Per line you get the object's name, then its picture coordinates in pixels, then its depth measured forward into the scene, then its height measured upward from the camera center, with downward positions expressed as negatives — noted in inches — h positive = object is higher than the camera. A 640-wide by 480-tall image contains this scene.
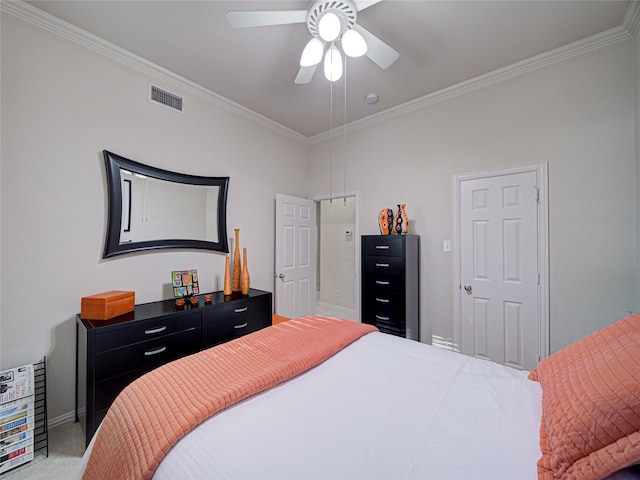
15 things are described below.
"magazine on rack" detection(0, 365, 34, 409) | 64.2 -34.5
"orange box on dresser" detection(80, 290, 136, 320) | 74.9 -18.0
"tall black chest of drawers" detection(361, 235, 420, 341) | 109.5 -17.1
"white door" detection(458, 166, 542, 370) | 95.1 -9.5
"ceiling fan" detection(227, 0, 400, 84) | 62.7 +51.7
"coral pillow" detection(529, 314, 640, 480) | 23.4 -16.6
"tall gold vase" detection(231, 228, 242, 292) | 114.9 -12.6
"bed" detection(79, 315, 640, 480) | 26.2 -23.3
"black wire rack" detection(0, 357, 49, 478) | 67.7 -46.4
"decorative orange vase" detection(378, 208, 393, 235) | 118.7 +9.4
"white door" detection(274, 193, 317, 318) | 138.3 -7.5
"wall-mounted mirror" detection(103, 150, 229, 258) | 87.7 +12.3
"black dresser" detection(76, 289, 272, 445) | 68.6 -28.9
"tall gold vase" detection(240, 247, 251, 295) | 109.8 -15.8
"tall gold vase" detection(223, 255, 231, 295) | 107.0 -14.9
